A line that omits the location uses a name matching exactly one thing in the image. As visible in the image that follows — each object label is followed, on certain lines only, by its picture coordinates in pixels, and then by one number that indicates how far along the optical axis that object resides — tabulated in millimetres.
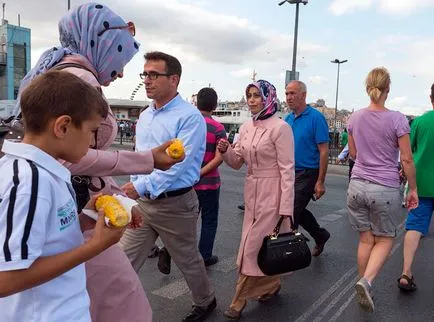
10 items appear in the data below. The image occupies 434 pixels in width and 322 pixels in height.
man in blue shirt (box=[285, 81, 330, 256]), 4992
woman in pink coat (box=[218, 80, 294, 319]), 3637
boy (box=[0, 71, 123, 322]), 1267
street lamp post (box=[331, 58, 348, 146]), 39906
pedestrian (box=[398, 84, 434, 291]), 4383
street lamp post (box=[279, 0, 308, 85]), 18031
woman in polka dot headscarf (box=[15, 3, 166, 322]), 1965
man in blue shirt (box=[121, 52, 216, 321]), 3180
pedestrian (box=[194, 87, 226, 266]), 5000
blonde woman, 3838
